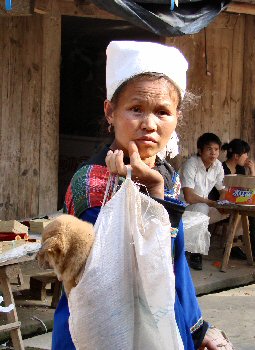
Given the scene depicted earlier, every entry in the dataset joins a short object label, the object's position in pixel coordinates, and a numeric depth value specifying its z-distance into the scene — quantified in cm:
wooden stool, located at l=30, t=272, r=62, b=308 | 547
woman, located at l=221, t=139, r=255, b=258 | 796
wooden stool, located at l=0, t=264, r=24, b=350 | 432
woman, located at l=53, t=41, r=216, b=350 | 162
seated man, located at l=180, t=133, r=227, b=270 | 754
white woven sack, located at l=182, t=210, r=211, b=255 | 701
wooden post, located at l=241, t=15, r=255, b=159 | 814
